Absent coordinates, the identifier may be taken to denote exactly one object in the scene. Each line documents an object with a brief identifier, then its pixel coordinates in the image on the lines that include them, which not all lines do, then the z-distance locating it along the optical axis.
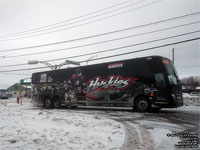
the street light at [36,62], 25.09
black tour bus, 9.48
